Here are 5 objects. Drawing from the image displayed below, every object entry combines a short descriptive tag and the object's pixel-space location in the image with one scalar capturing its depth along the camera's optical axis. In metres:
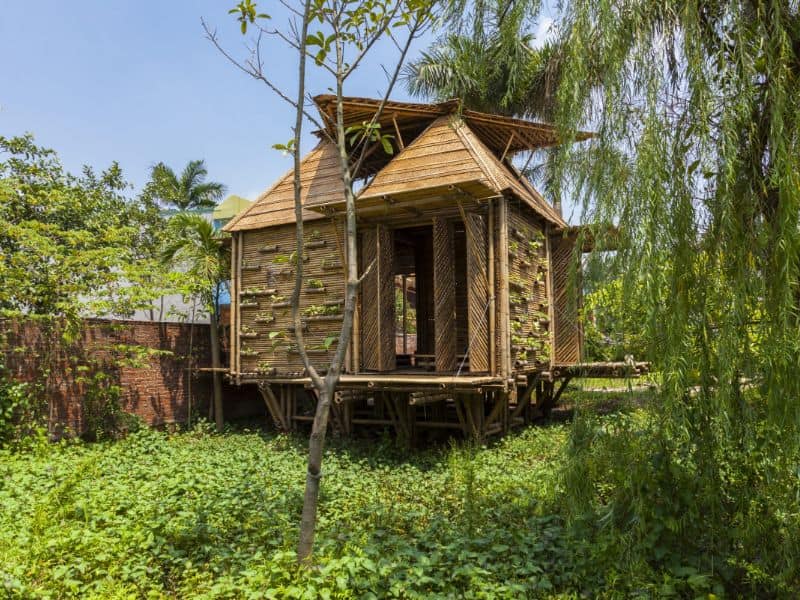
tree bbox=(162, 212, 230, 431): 10.83
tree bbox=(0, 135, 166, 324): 8.70
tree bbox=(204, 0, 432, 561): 4.18
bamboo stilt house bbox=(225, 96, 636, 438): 8.18
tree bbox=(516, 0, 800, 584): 3.31
